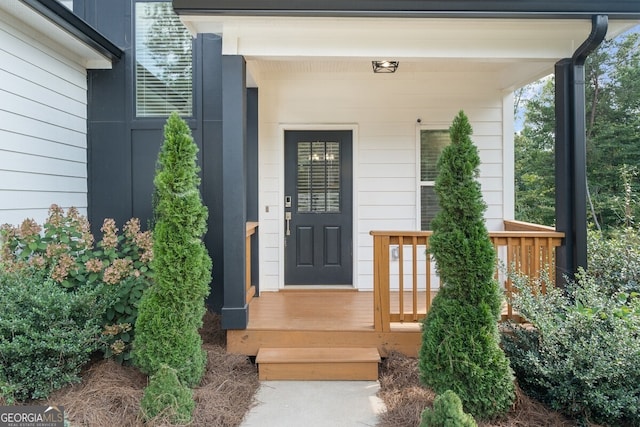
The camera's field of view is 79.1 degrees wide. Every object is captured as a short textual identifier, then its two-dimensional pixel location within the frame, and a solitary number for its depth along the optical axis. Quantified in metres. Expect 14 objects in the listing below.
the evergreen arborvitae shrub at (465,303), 2.38
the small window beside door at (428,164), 4.76
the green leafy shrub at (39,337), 2.50
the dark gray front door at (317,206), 4.76
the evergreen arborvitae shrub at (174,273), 2.65
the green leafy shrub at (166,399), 2.40
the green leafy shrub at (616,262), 3.30
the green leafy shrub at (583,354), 2.35
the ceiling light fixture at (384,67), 4.29
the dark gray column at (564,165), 3.31
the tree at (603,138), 10.41
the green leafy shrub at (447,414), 2.04
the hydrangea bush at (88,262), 2.90
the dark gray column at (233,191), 3.29
